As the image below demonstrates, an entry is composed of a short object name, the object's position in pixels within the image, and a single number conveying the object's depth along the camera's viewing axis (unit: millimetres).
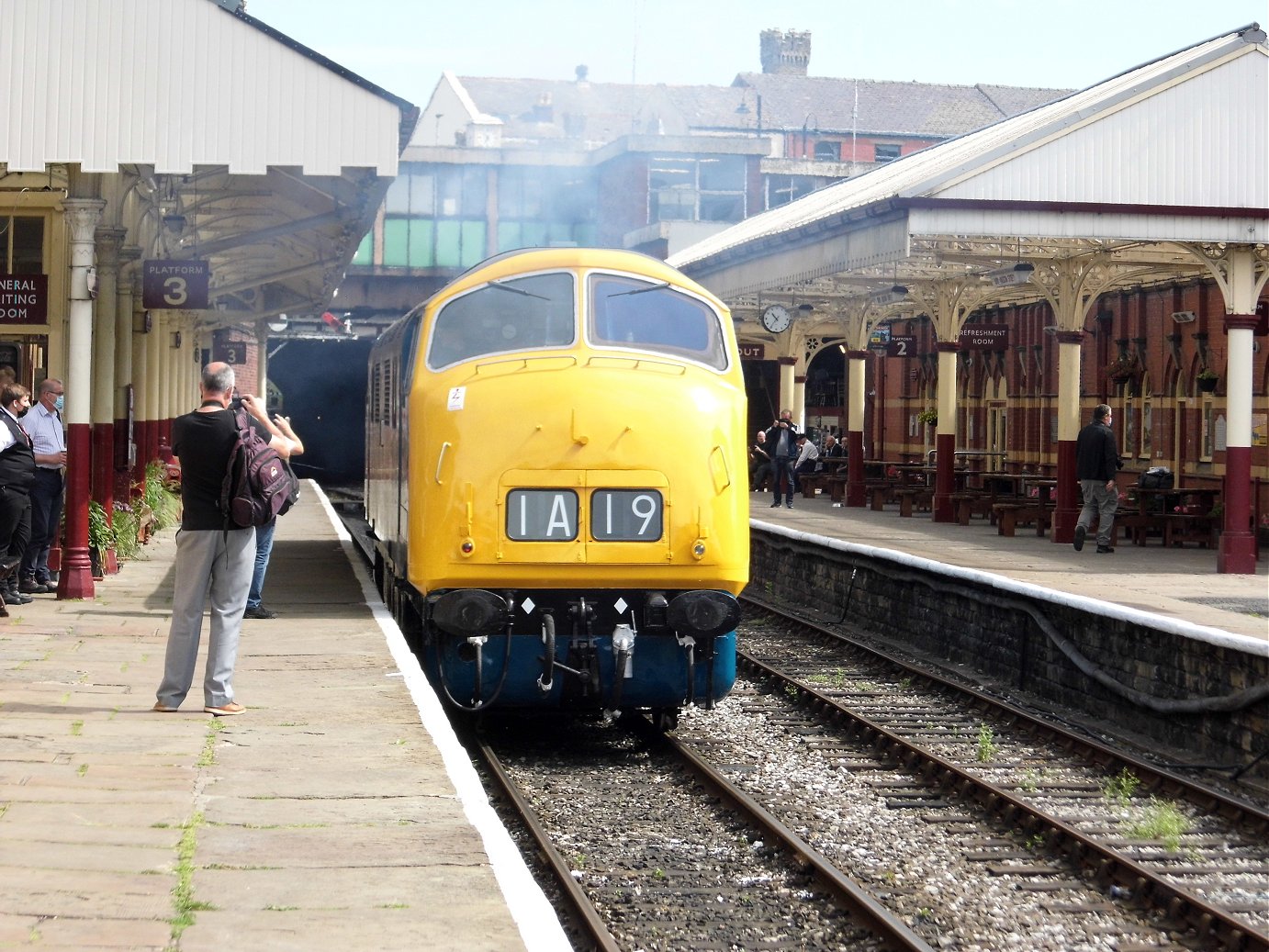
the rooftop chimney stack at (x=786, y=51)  88812
